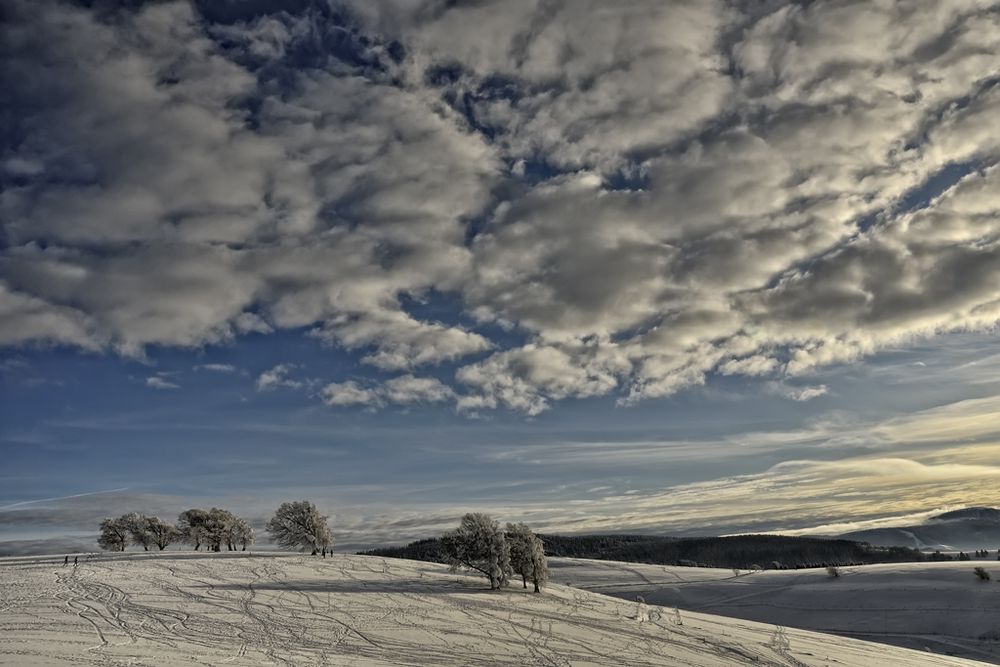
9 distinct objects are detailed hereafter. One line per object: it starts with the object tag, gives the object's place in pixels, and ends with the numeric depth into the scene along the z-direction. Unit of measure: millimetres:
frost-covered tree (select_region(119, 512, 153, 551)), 126562
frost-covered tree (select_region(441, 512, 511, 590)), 66000
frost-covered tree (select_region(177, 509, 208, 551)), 120562
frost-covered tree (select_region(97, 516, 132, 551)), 126625
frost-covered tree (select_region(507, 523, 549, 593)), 67250
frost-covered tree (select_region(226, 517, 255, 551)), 123369
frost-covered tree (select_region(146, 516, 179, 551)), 126938
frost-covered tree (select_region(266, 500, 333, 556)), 92688
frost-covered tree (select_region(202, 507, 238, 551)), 120588
